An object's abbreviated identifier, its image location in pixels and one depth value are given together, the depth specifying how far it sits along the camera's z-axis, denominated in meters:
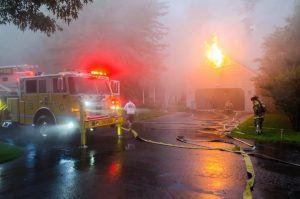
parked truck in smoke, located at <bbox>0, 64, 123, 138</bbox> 8.33
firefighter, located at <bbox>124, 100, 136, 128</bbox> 10.56
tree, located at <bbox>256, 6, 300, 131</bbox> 8.37
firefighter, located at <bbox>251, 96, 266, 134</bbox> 8.73
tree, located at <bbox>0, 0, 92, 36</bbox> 5.81
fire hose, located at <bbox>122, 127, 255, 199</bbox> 4.02
